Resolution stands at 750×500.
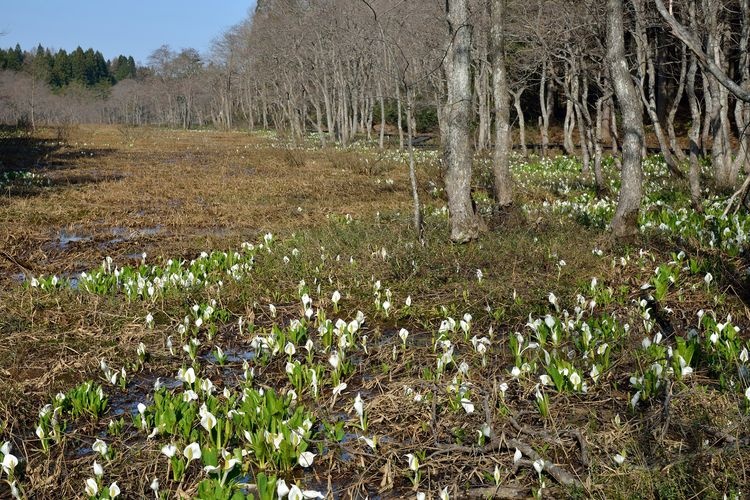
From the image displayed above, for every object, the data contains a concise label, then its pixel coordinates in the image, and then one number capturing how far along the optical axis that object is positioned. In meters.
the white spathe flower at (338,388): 4.35
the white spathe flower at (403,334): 5.19
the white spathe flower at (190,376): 4.41
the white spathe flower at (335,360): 4.70
